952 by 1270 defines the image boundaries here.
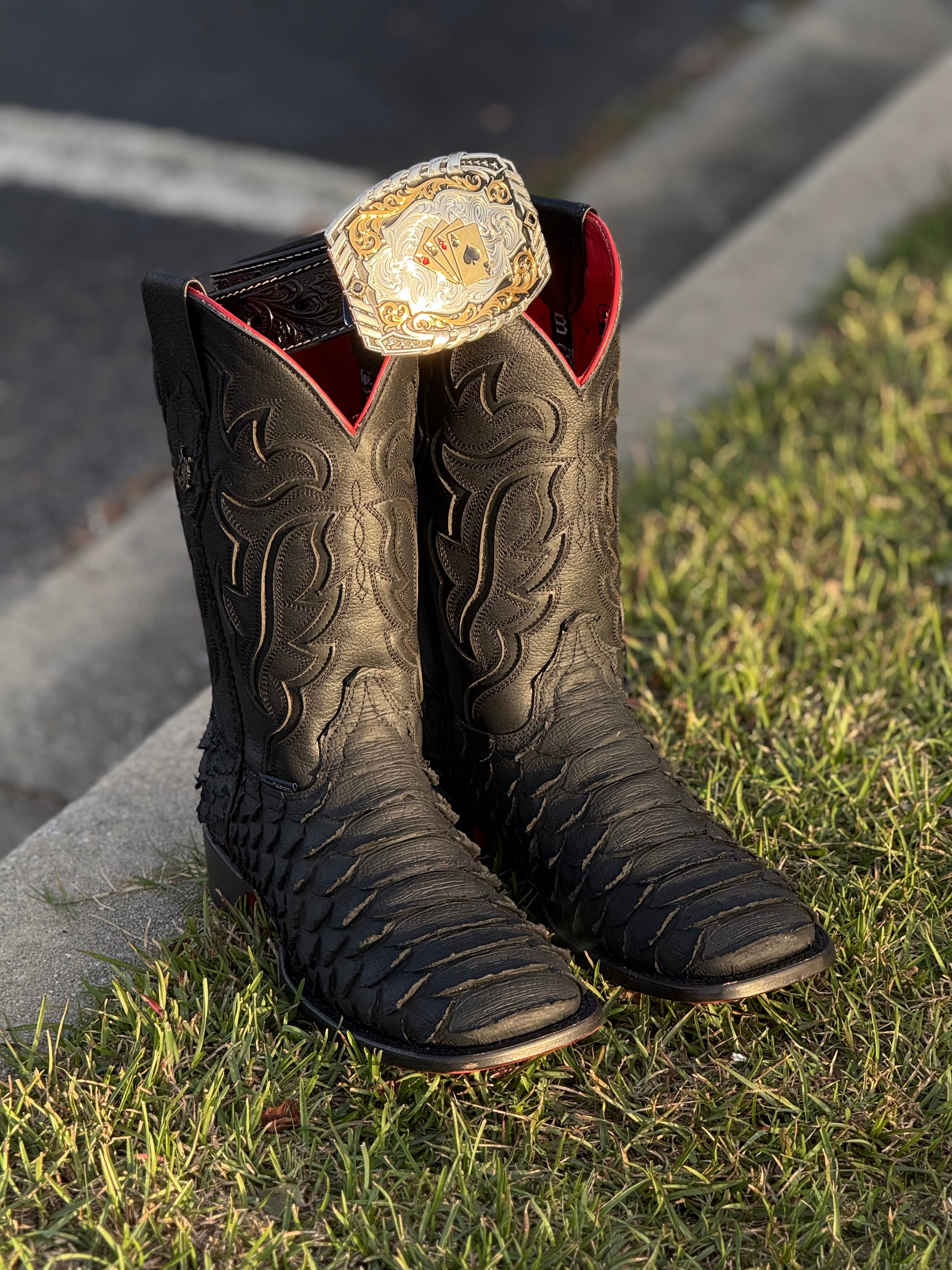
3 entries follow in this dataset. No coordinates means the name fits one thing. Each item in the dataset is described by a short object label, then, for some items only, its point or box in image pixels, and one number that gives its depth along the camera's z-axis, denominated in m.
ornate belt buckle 1.37
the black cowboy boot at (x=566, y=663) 1.50
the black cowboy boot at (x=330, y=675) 1.41
